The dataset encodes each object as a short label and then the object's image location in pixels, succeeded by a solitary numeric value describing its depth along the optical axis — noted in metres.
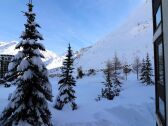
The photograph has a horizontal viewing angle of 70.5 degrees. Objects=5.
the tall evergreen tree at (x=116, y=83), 24.42
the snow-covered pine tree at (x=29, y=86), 8.03
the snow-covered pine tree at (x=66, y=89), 14.49
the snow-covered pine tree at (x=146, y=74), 24.55
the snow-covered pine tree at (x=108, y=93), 20.92
